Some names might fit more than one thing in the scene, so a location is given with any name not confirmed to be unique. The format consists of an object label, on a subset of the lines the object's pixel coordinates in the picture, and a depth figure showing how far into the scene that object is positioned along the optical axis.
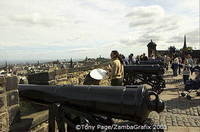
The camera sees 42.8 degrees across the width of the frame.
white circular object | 8.42
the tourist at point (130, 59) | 17.17
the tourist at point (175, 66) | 16.55
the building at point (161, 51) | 28.47
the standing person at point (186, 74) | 11.86
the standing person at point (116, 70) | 7.39
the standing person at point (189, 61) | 14.40
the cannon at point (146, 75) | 11.27
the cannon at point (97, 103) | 3.36
